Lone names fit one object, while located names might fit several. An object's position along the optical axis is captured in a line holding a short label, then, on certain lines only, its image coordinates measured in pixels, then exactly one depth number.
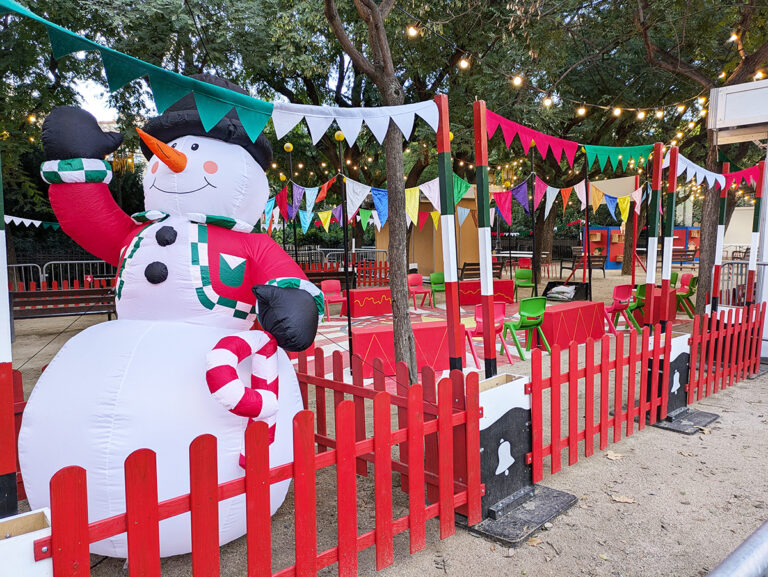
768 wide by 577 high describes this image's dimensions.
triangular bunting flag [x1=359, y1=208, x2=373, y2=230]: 12.74
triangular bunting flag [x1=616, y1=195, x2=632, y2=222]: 12.23
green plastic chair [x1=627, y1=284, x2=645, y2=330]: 9.71
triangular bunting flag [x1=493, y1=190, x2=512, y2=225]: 12.59
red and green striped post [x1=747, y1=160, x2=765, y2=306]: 7.68
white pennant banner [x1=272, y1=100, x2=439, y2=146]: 2.81
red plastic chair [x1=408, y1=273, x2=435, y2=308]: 12.74
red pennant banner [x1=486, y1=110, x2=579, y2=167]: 4.14
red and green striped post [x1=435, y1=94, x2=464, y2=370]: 3.45
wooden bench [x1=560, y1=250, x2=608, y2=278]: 19.83
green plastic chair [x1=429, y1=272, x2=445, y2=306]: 14.02
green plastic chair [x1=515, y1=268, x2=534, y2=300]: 14.70
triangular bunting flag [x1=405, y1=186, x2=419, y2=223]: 8.91
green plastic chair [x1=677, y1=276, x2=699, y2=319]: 11.21
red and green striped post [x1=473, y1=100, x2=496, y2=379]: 3.68
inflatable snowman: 2.45
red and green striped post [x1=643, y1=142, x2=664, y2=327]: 5.68
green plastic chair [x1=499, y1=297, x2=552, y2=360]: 7.71
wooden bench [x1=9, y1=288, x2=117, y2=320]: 9.00
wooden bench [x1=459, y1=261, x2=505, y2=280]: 16.12
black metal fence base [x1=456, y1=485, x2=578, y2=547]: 2.94
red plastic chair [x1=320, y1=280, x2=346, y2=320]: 12.06
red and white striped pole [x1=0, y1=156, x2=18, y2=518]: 1.91
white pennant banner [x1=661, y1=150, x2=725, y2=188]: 6.53
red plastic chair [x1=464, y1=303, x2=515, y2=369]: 7.30
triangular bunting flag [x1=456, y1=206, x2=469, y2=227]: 13.35
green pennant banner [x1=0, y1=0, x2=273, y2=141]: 2.02
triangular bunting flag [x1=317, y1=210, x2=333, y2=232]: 13.65
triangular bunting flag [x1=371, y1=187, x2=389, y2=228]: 9.05
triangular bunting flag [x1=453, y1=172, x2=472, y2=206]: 8.48
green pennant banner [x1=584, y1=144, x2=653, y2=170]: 5.95
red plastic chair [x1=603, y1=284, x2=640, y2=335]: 9.42
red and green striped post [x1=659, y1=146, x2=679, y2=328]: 5.57
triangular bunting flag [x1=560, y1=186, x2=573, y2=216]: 12.13
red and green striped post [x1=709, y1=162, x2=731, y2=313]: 8.47
